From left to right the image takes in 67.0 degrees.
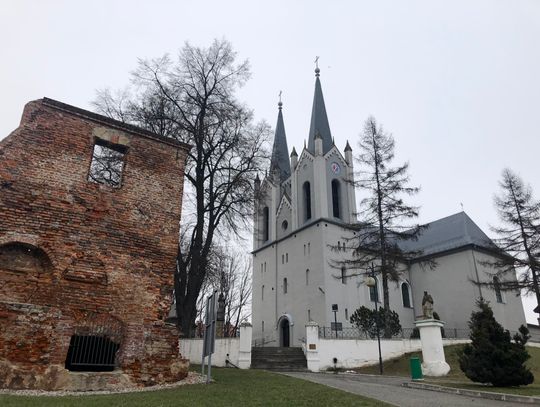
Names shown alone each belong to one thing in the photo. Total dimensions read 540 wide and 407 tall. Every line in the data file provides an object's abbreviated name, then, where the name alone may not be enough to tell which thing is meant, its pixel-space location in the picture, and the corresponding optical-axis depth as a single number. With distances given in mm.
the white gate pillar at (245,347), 18406
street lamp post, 17969
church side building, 29891
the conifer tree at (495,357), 10195
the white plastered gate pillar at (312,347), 18922
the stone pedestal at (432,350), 16047
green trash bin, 13086
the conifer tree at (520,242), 23766
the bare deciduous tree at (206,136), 17844
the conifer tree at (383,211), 24266
